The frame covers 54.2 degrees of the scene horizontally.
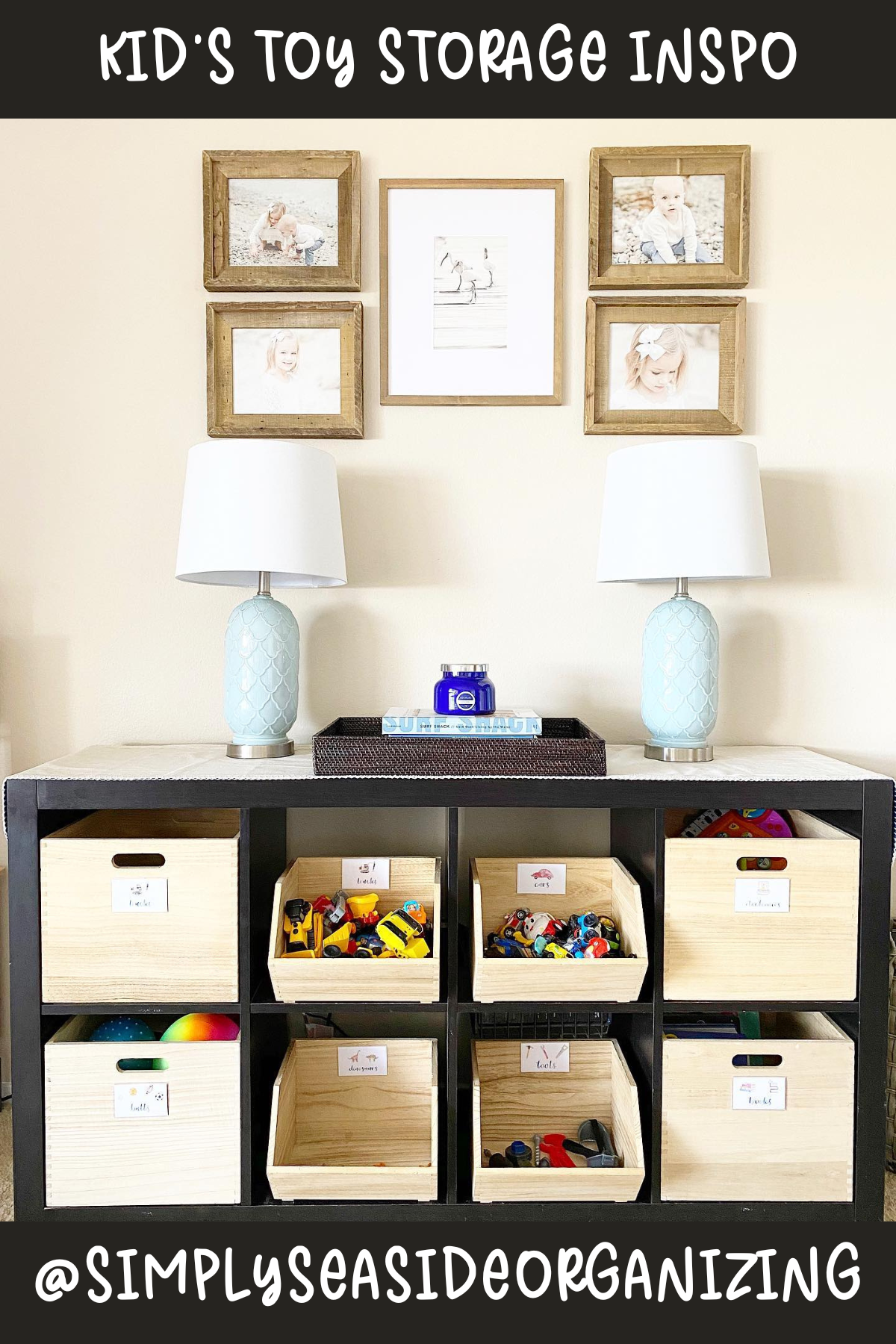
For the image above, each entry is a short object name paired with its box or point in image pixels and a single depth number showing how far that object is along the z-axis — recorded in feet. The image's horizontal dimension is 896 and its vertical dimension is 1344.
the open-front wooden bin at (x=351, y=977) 4.61
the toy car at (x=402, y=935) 4.80
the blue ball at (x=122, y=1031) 4.96
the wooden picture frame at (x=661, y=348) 5.94
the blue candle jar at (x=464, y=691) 5.20
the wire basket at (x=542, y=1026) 5.70
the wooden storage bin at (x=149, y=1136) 4.74
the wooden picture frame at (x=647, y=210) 5.90
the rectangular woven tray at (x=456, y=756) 4.81
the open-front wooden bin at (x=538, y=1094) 5.49
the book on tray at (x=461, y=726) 4.99
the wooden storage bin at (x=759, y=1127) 4.73
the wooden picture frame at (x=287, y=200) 5.90
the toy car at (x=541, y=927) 5.13
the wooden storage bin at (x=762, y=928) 4.73
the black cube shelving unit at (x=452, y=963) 4.70
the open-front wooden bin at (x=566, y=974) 4.60
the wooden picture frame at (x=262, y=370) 5.93
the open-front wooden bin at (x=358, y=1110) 5.23
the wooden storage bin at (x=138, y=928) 4.72
